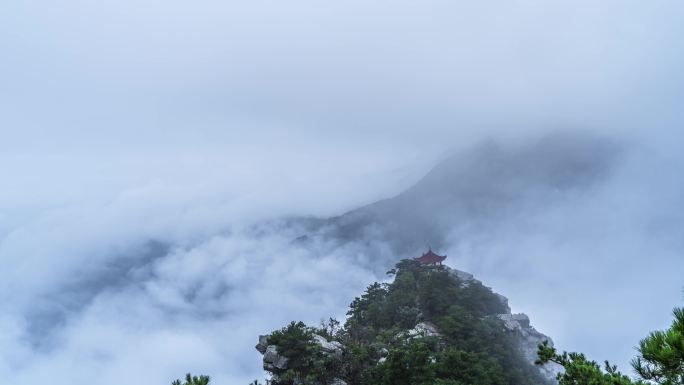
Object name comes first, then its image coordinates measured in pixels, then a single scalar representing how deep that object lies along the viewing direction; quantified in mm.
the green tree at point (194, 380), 15223
